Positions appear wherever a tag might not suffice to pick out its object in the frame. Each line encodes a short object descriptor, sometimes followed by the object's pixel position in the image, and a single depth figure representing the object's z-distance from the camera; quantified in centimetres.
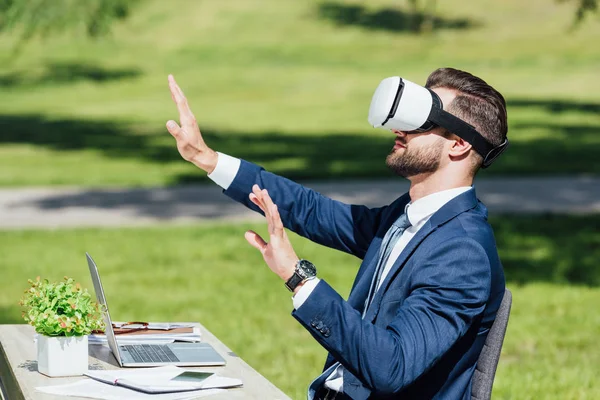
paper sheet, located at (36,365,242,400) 326
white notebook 331
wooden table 336
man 294
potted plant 346
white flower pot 345
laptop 361
